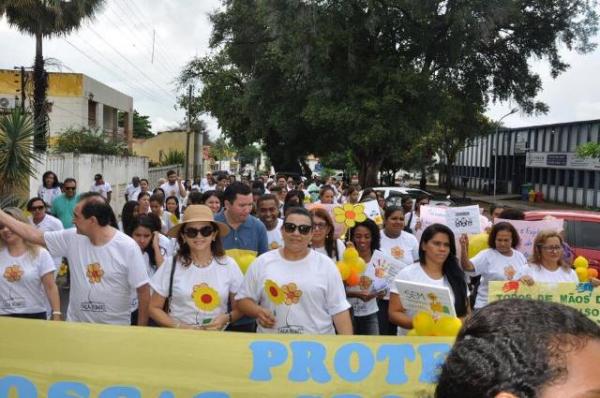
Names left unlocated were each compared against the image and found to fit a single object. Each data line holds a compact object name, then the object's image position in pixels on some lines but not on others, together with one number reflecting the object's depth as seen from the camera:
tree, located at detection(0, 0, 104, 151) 17.39
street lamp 31.62
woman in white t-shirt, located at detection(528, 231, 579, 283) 5.37
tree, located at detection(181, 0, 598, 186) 25.98
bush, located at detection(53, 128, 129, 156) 23.31
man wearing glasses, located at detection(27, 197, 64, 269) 7.31
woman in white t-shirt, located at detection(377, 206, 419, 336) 6.36
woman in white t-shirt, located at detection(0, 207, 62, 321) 4.55
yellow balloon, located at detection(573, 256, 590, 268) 6.56
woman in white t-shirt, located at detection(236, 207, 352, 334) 3.87
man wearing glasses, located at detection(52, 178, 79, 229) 9.66
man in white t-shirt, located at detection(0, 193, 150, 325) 4.18
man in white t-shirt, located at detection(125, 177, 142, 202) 14.40
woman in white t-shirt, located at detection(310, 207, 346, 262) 5.67
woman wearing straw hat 4.03
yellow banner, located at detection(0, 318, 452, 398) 3.44
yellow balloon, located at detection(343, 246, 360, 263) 5.25
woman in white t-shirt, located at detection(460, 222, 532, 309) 5.86
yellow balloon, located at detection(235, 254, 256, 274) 4.96
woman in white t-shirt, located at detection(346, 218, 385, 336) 5.42
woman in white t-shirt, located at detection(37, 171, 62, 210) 11.16
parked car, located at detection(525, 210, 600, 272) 9.11
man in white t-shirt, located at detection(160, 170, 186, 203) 13.30
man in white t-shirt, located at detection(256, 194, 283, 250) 6.52
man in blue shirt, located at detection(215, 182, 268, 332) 5.45
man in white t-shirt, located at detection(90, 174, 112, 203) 15.72
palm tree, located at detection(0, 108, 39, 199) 11.41
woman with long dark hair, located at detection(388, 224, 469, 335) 4.41
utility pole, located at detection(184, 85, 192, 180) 40.67
